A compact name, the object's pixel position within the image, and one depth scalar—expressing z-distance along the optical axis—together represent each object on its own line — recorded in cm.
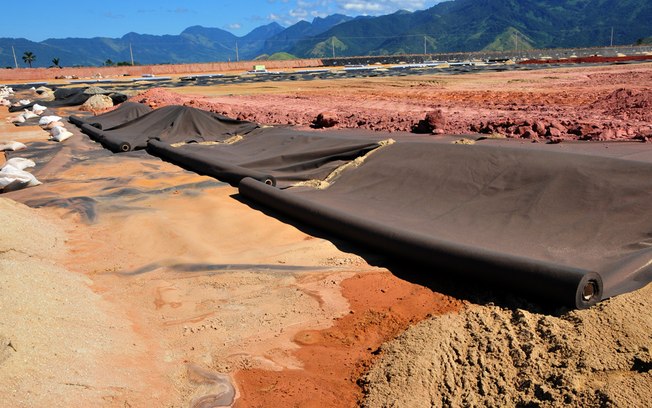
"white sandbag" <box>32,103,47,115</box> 1700
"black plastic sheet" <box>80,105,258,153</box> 981
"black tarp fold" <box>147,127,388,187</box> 616
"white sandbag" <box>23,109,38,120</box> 1572
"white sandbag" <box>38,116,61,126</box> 1427
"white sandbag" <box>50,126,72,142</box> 1136
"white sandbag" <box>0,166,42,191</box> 650
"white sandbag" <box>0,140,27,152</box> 1028
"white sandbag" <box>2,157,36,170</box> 791
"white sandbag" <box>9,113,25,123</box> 1516
